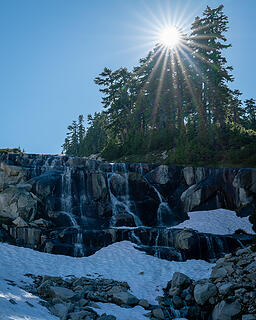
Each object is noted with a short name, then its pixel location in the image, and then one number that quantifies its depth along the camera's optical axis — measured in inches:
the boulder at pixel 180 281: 452.8
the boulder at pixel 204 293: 400.2
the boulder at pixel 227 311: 346.6
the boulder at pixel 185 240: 655.1
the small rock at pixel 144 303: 392.6
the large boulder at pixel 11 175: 894.4
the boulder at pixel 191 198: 908.6
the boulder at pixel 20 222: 729.6
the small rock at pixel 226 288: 391.9
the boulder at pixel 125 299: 392.4
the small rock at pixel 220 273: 458.3
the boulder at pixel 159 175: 979.9
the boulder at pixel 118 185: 928.3
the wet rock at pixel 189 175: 967.1
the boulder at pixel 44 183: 845.8
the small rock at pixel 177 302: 403.5
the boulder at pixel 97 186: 902.4
